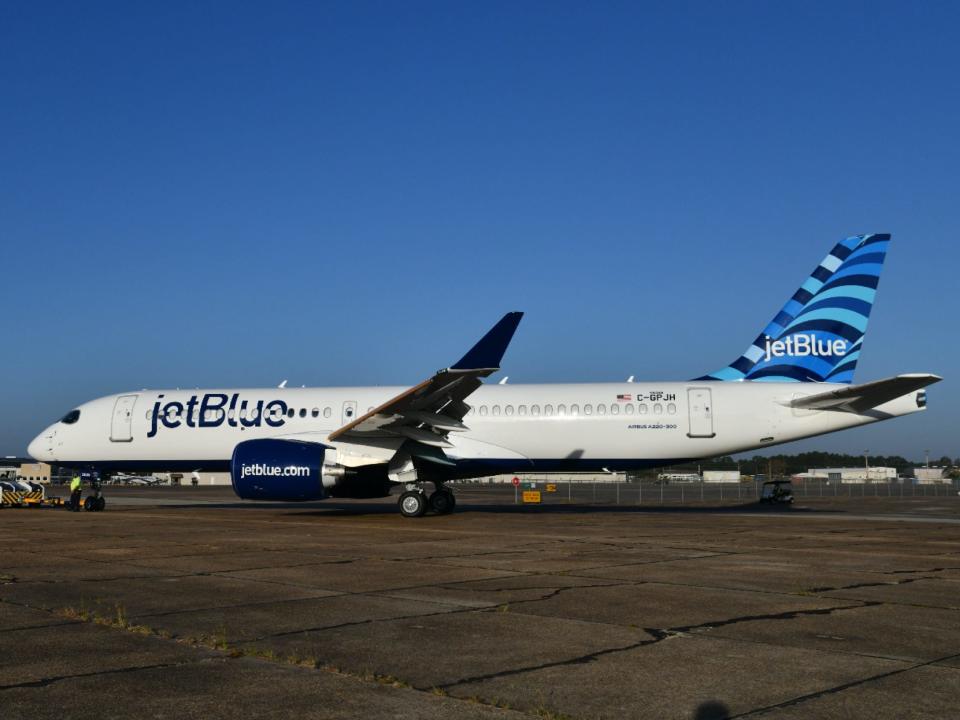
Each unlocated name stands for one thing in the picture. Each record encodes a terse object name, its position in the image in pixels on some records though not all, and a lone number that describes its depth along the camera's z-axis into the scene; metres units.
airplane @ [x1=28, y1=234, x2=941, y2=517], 21.00
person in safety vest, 25.92
